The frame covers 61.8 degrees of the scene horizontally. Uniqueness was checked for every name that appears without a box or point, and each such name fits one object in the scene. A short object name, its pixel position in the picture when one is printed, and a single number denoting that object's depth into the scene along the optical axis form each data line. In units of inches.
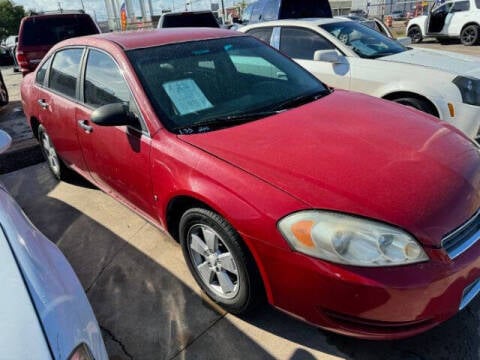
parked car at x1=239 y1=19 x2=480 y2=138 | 161.9
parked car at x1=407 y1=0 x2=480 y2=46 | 535.8
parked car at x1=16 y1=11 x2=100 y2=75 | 315.6
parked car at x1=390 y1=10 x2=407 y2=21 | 1398.4
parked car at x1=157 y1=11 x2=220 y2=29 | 390.0
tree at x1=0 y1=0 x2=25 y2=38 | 1717.5
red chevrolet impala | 68.7
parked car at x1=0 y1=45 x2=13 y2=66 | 736.3
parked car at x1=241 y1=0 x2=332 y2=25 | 333.1
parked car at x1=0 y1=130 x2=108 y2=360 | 49.0
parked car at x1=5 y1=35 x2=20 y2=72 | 659.0
